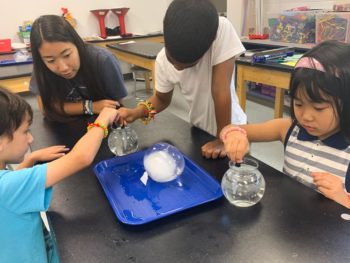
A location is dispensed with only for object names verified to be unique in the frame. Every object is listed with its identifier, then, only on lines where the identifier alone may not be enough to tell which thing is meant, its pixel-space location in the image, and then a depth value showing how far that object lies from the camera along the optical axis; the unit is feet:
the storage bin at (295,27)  8.83
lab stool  13.10
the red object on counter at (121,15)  15.23
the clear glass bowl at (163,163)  2.57
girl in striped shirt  2.49
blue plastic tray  2.26
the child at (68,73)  3.96
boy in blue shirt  2.12
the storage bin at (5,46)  12.62
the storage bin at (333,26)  7.62
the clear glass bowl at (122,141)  3.23
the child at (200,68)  2.76
